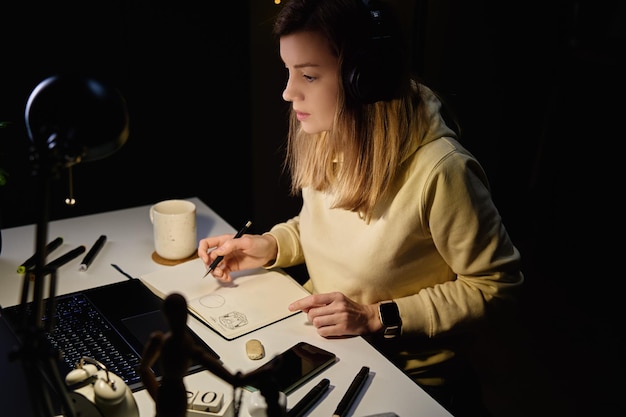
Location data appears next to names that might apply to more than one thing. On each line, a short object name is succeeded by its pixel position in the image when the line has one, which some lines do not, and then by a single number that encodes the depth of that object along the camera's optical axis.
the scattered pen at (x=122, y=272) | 1.37
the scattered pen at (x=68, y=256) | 1.38
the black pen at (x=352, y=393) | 0.94
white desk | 0.98
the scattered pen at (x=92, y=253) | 1.39
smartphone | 1.00
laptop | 1.03
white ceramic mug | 1.42
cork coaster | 1.45
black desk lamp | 0.61
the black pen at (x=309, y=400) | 0.93
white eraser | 1.07
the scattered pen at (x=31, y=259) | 1.34
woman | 1.13
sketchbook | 1.18
